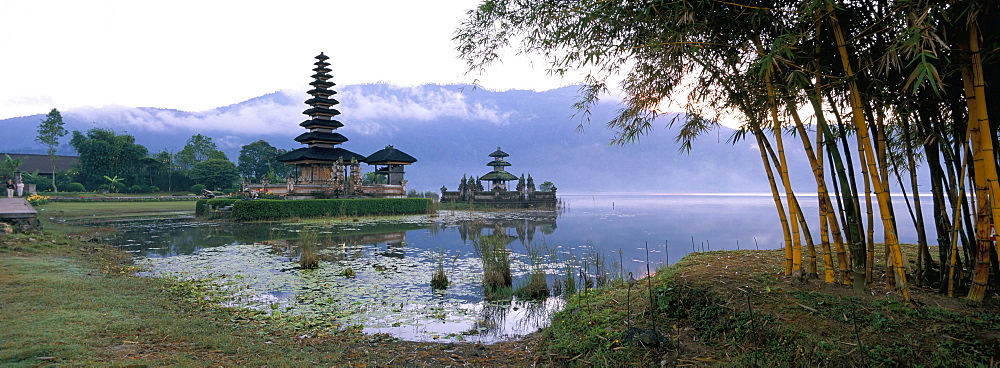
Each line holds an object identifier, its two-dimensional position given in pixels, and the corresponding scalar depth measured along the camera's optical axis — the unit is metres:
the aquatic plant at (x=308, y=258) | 8.52
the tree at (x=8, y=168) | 38.03
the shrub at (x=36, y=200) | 26.49
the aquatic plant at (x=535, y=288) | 6.53
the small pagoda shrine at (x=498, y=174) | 38.69
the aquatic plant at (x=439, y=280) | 7.09
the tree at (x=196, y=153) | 55.94
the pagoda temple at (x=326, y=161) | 27.89
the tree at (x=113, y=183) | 42.41
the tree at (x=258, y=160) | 57.16
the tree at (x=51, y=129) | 45.72
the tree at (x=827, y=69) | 3.07
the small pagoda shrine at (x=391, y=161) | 32.62
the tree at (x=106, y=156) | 44.47
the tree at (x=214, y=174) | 45.56
